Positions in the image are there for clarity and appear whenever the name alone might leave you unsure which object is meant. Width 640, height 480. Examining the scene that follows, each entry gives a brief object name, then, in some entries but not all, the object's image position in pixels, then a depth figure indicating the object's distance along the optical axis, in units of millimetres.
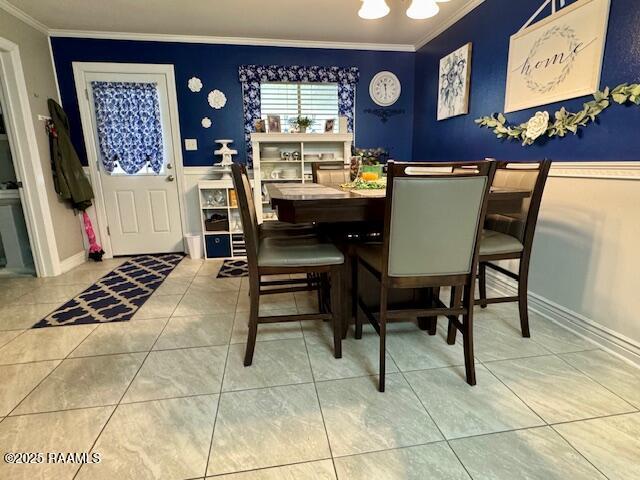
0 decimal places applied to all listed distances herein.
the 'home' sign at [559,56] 1784
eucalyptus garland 1654
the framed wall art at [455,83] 2898
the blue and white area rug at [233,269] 3133
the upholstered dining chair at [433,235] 1282
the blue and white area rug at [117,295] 2248
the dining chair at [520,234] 1787
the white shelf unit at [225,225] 3625
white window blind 3768
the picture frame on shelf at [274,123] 3676
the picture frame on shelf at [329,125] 3781
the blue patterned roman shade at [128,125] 3514
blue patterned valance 3619
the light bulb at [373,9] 1835
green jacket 3178
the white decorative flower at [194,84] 3586
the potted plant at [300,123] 3645
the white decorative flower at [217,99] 3645
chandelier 1805
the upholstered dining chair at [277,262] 1570
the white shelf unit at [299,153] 3605
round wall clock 3867
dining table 1443
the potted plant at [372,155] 3900
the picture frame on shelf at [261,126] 3677
